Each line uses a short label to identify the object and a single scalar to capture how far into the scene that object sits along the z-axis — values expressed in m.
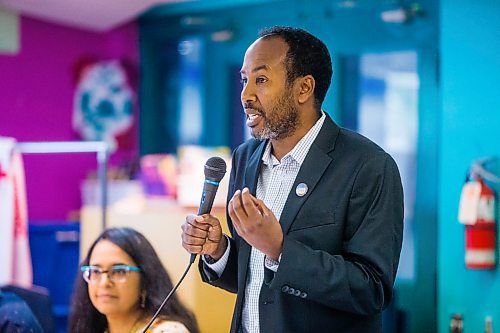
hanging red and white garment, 5.96
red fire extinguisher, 6.25
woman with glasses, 4.03
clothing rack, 6.16
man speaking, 2.41
